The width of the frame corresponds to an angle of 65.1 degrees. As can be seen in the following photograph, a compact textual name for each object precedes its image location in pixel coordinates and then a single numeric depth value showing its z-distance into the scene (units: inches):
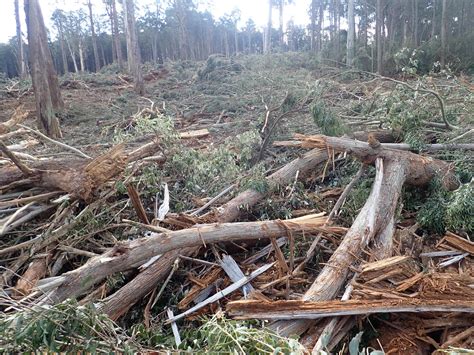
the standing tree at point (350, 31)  549.6
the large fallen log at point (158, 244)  99.9
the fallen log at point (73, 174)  141.2
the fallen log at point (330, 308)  92.4
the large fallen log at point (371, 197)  101.6
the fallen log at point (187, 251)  106.3
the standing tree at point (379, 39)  516.7
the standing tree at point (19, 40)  681.0
